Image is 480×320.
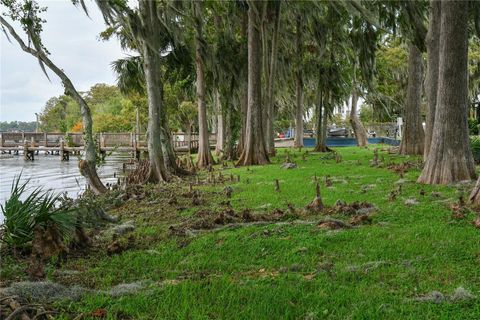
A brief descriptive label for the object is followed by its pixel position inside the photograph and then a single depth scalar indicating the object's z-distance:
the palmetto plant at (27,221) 5.01
